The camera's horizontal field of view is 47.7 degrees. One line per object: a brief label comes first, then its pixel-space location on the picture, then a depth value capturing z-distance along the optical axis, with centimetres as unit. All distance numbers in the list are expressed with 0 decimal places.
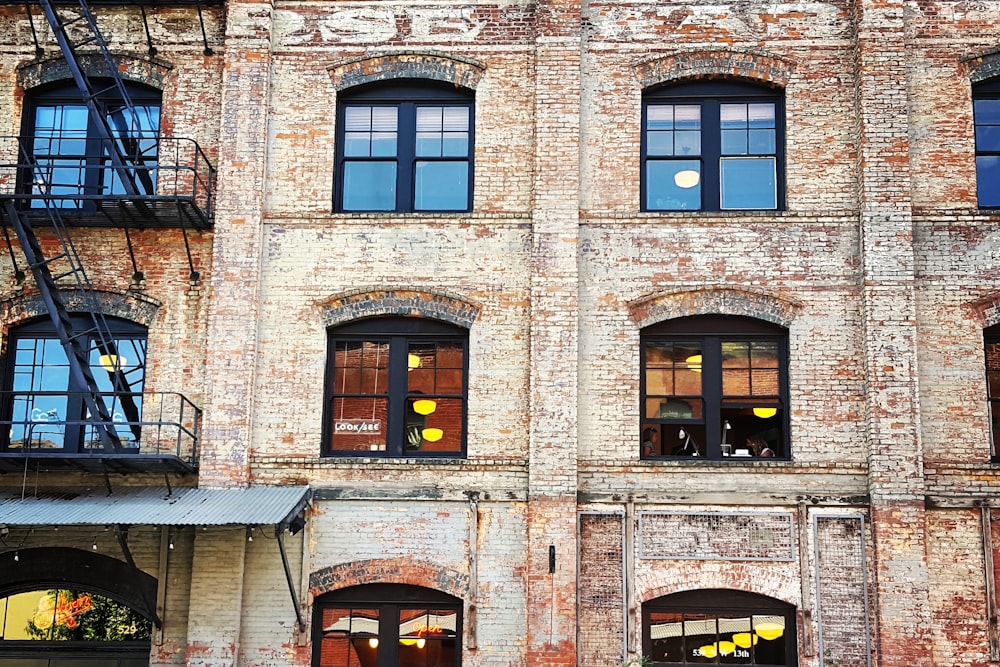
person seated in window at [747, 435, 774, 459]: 1508
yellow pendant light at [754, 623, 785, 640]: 1455
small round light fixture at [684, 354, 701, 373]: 1539
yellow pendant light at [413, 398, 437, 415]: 1547
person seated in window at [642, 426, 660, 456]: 1516
